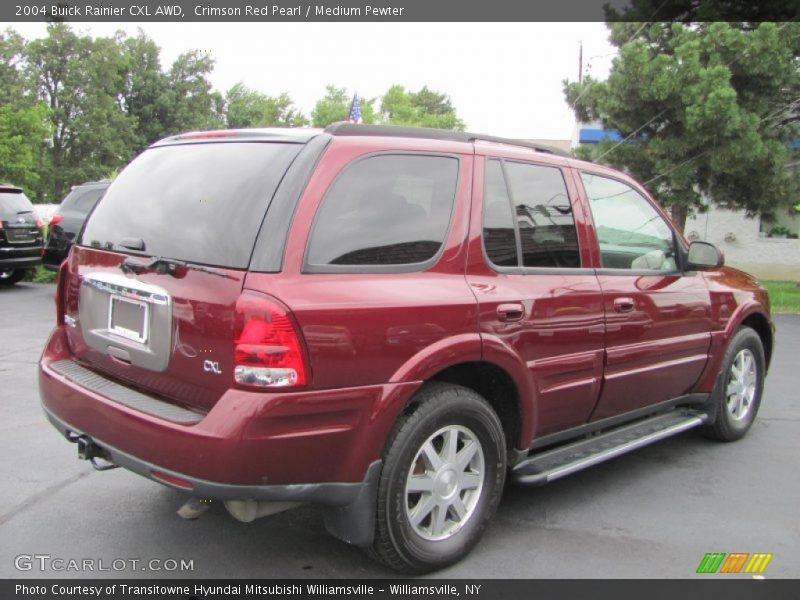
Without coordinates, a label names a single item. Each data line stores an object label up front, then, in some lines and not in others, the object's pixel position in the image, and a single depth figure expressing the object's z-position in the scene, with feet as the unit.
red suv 8.63
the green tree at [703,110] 37.22
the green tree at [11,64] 102.63
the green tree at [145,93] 134.31
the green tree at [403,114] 151.12
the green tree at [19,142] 67.00
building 61.00
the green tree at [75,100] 107.86
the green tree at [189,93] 136.26
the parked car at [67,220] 35.32
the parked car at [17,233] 37.78
